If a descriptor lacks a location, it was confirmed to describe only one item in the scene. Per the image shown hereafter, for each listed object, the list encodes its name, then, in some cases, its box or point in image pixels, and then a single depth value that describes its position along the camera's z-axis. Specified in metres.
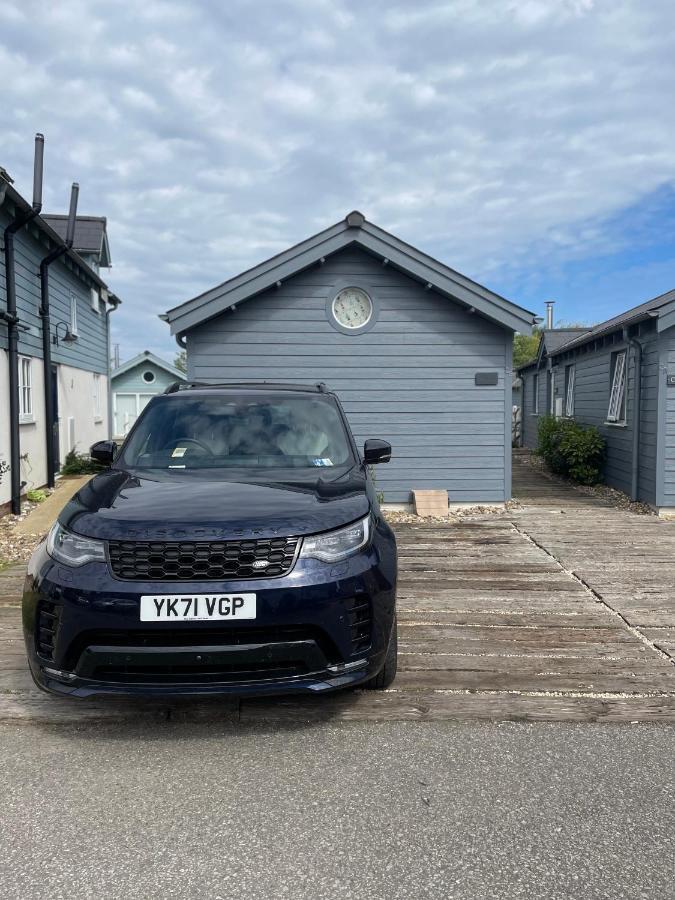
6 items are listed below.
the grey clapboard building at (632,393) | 9.91
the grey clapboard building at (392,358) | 10.12
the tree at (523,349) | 52.00
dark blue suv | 2.97
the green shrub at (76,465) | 14.41
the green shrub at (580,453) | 13.32
